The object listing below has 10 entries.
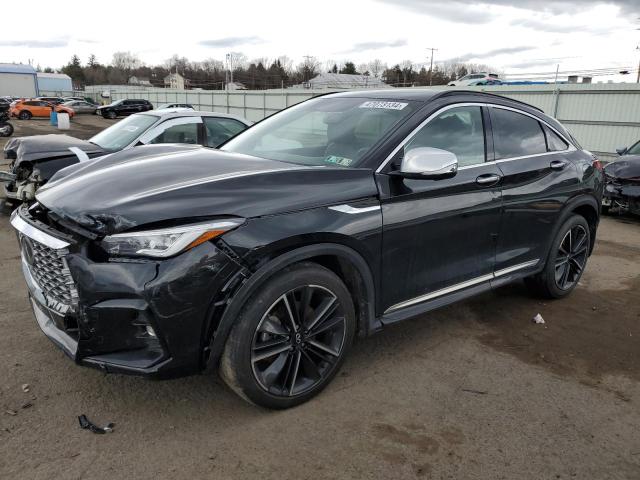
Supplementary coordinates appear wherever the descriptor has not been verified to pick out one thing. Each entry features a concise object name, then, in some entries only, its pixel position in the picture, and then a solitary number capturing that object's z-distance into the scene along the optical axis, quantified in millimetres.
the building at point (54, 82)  88125
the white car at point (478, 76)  46300
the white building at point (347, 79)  76112
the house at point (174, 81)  101038
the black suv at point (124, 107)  42188
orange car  40219
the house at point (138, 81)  103938
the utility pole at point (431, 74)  76175
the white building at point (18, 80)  70250
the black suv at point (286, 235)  2479
